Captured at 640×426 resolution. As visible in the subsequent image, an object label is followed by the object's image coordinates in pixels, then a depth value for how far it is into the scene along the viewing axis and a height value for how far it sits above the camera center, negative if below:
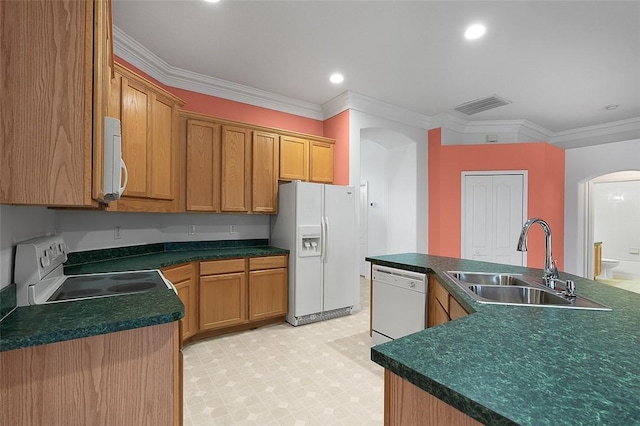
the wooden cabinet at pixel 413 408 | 0.76 -0.53
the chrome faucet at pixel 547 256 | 1.77 -0.24
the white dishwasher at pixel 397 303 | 2.55 -0.80
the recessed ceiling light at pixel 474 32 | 2.64 +1.63
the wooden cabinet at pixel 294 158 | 3.83 +0.71
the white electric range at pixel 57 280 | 1.39 -0.41
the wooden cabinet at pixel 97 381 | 1.09 -0.66
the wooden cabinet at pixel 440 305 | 1.85 -0.63
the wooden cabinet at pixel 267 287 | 3.38 -0.85
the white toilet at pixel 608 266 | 6.59 -1.09
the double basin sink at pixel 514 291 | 1.49 -0.45
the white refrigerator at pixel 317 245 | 3.53 -0.39
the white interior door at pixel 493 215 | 4.77 +0.00
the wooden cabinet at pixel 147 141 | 2.39 +0.63
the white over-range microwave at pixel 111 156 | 1.26 +0.23
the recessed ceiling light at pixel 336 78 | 3.50 +1.60
